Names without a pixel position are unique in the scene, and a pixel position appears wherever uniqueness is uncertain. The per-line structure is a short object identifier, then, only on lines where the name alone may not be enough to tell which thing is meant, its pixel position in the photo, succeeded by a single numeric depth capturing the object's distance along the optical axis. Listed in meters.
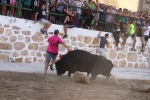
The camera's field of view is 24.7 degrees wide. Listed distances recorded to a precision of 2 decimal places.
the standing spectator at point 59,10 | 15.44
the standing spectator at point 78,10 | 15.94
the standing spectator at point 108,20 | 16.89
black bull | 11.23
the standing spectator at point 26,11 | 14.68
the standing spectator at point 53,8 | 15.06
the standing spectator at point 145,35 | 17.45
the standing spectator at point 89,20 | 16.05
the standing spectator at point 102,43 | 15.70
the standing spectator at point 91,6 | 16.25
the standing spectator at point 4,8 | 14.11
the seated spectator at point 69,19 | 15.27
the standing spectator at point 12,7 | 14.44
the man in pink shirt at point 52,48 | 11.68
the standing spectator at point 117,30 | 16.69
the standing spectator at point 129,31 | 16.91
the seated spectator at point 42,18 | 14.55
